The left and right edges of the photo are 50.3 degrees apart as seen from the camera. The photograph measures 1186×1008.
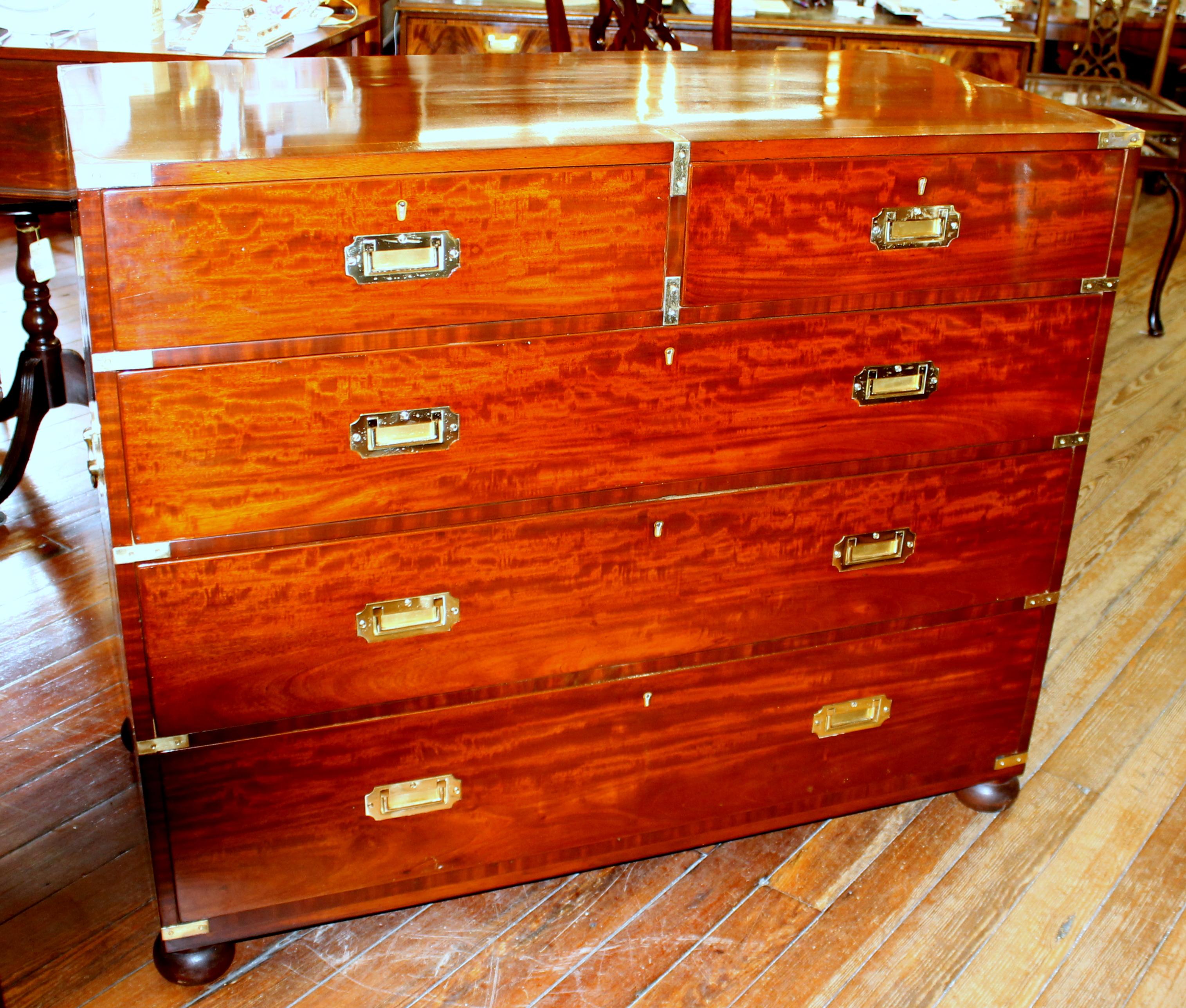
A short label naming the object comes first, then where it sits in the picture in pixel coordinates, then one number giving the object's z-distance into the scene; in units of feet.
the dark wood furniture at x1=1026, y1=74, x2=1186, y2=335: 11.87
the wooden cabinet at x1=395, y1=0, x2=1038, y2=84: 11.73
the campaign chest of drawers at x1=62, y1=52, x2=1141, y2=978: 4.09
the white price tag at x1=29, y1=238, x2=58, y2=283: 7.57
